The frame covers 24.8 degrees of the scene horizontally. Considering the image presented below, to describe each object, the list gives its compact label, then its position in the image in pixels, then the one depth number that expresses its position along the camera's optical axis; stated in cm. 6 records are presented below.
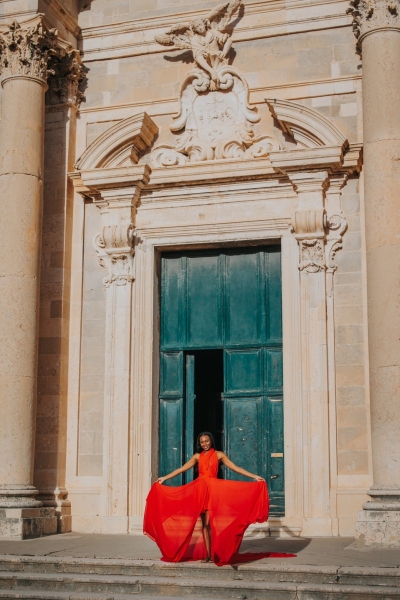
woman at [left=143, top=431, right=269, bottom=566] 885
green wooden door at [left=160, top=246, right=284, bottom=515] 1229
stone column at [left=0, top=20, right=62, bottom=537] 1159
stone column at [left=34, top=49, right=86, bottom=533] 1255
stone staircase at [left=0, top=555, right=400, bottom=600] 800
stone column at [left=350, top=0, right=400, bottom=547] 1030
